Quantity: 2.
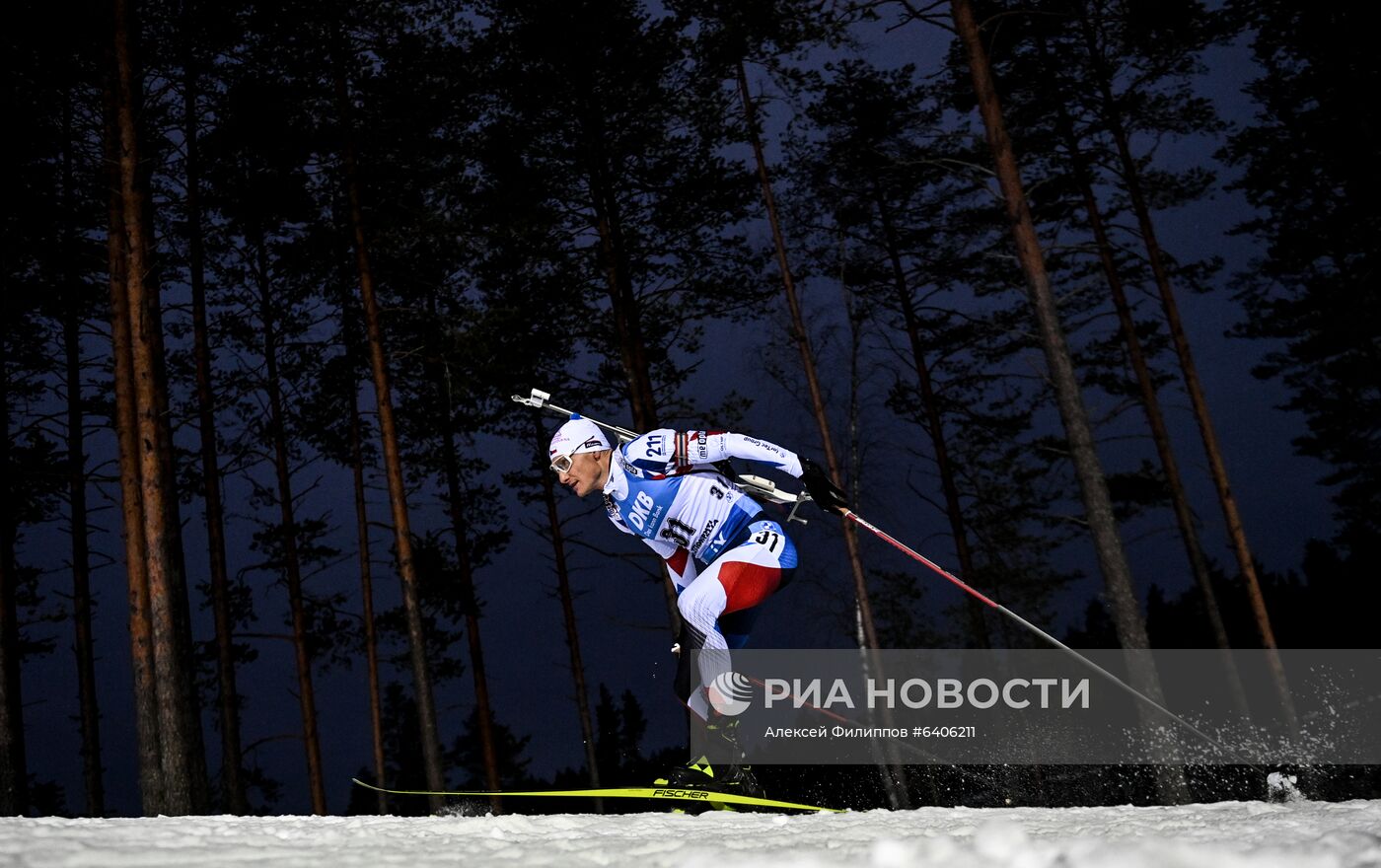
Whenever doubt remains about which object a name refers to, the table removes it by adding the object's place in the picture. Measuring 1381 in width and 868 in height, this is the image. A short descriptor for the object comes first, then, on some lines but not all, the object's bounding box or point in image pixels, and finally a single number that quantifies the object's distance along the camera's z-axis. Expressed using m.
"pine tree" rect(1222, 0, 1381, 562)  17.59
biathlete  4.98
